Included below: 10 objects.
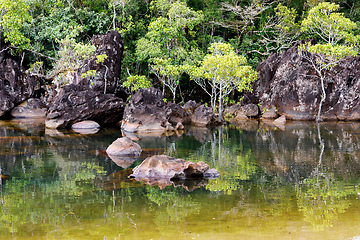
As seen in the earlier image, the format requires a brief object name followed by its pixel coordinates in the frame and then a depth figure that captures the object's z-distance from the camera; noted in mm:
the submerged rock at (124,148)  13594
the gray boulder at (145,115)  21484
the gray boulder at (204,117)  24703
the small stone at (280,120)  25747
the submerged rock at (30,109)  27719
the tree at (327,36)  24812
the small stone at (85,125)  22406
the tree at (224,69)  24266
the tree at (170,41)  28172
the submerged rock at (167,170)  10148
